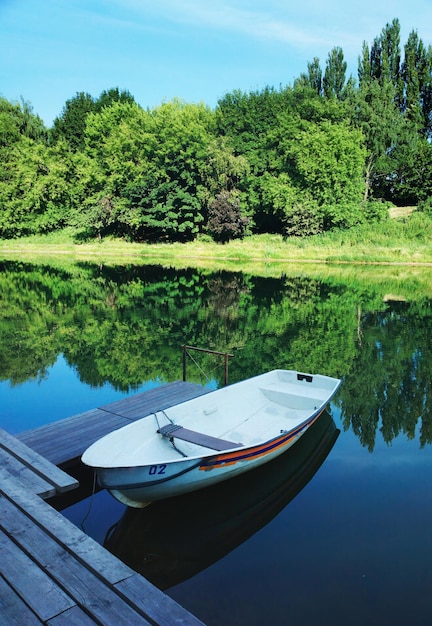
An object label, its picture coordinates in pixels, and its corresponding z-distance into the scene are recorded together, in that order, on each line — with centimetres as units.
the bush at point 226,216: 4197
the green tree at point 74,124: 5944
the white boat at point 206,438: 543
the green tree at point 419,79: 4762
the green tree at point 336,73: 4834
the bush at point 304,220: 4150
